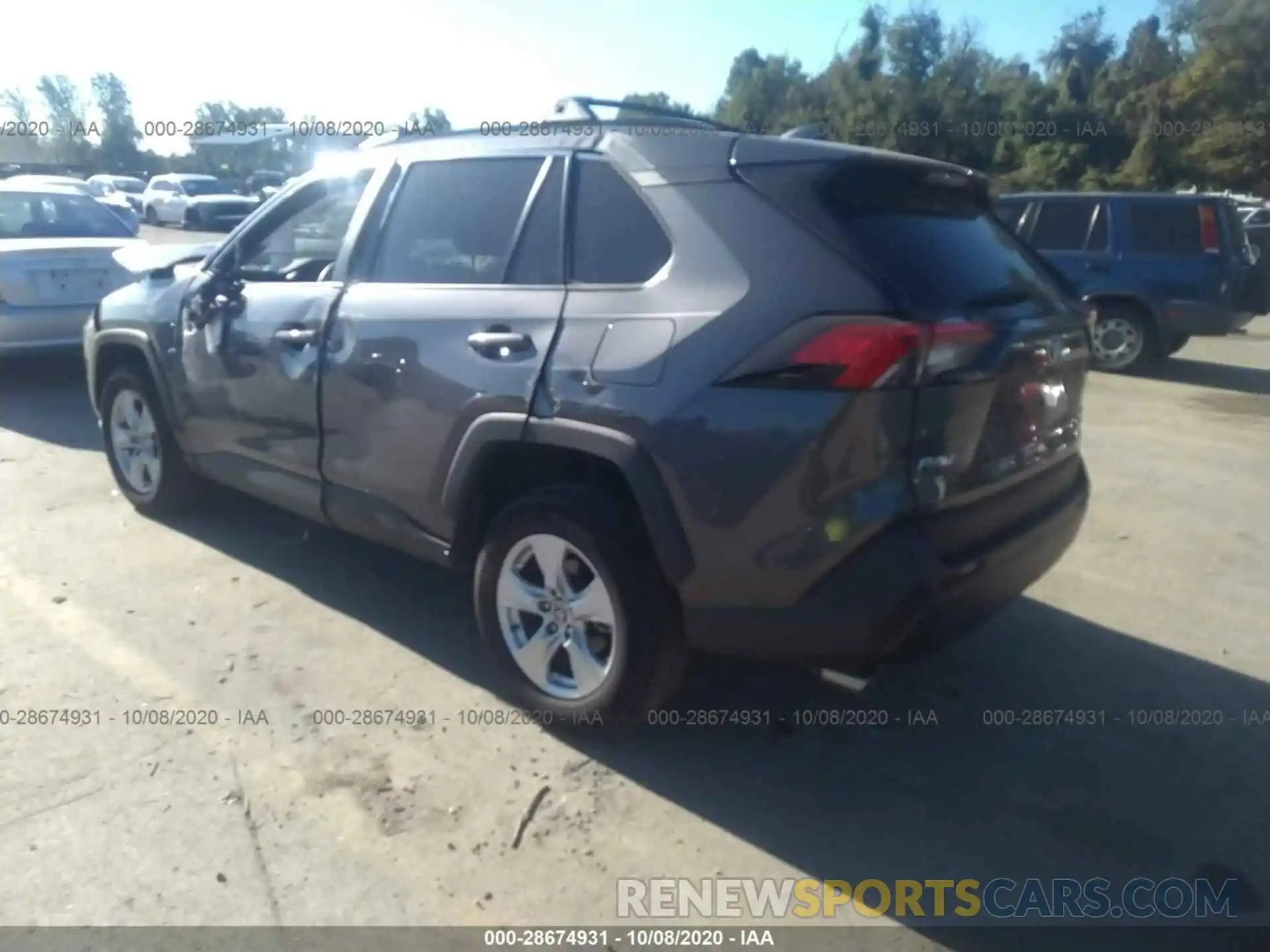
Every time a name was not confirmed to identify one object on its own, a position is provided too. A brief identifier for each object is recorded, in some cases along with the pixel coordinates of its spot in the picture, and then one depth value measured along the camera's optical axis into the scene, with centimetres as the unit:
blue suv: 1015
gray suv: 276
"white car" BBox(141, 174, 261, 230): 2972
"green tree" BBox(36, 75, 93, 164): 5316
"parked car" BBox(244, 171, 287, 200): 3281
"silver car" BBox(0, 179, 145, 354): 778
